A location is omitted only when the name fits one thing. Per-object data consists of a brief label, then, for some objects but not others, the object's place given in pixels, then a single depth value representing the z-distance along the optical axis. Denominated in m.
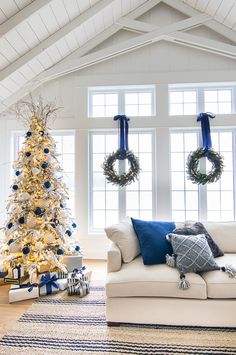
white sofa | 2.14
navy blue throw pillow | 2.45
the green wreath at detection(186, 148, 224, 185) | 3.71
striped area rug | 1.93
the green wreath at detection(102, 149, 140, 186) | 3.86
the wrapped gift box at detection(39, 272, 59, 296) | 2.87
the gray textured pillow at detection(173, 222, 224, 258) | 2.64
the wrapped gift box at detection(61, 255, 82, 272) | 3.33
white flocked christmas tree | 3.17
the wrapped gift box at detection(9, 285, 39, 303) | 2.72
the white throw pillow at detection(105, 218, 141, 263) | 2.51
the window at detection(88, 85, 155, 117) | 4.30
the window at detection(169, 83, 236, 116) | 4.19
